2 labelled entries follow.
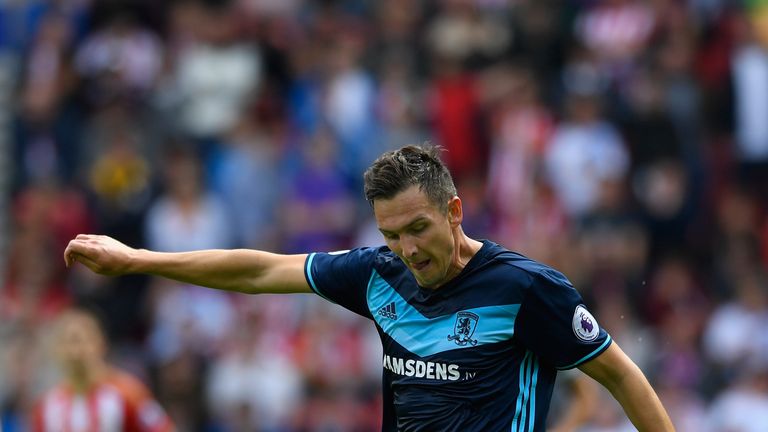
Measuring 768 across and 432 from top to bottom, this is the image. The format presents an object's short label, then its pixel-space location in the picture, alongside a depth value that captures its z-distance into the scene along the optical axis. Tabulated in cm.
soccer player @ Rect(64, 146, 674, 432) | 1133
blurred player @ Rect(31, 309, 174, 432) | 1875
